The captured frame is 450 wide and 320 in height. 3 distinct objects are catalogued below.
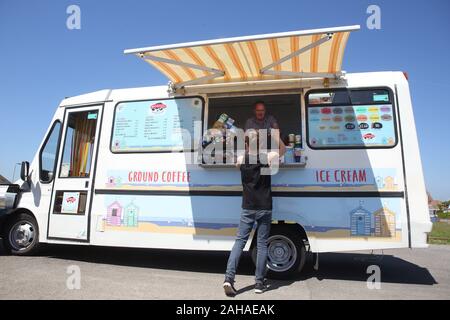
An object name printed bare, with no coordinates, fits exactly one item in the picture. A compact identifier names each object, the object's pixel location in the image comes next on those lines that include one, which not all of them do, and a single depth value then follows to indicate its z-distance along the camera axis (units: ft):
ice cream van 14.69
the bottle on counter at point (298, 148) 15.44
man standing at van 13.53
